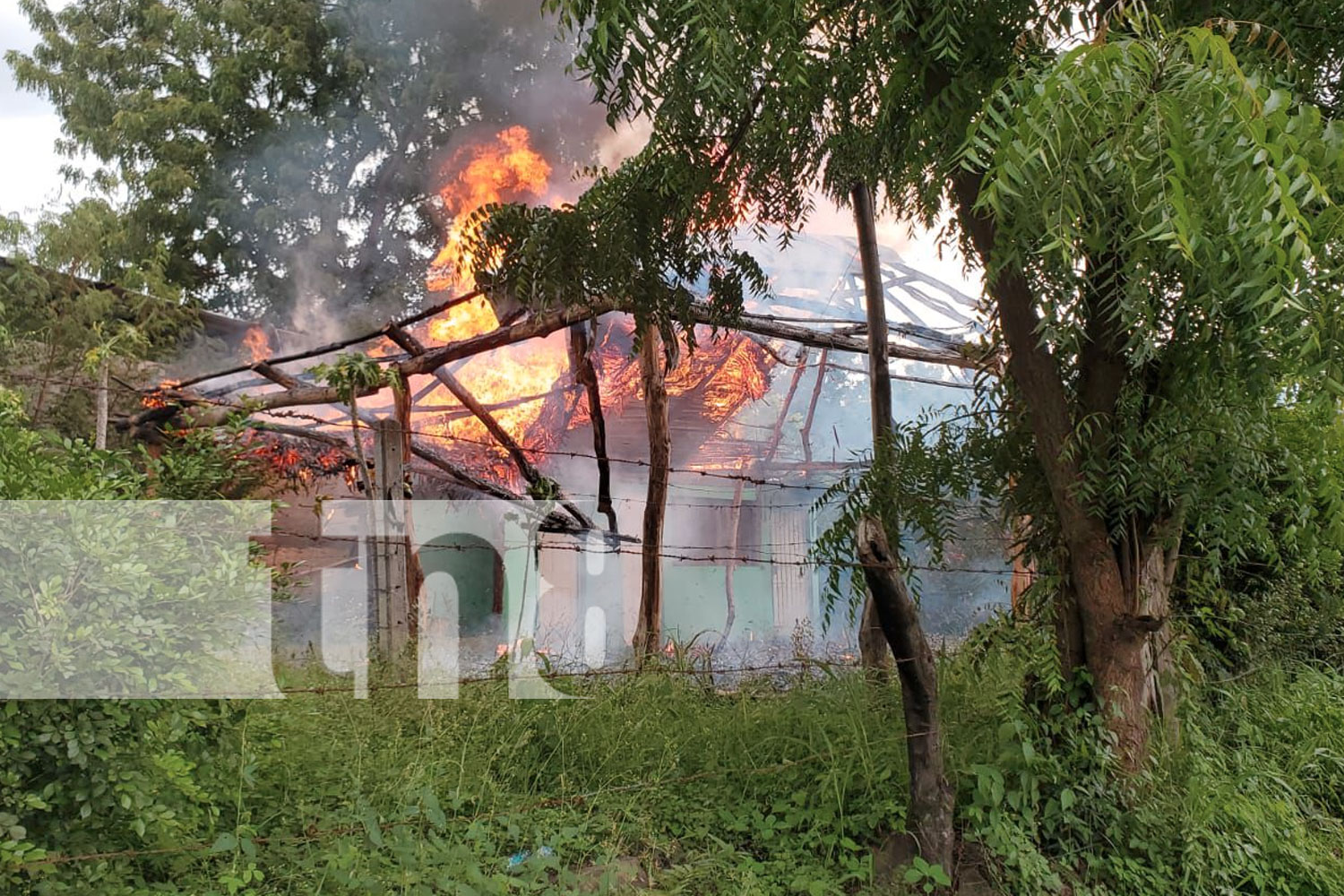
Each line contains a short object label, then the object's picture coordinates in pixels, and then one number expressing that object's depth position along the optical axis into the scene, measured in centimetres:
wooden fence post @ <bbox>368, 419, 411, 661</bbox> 468
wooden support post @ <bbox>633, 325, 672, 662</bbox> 615
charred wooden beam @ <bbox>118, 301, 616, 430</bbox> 624
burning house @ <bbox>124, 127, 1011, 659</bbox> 716
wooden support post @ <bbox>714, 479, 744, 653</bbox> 787
